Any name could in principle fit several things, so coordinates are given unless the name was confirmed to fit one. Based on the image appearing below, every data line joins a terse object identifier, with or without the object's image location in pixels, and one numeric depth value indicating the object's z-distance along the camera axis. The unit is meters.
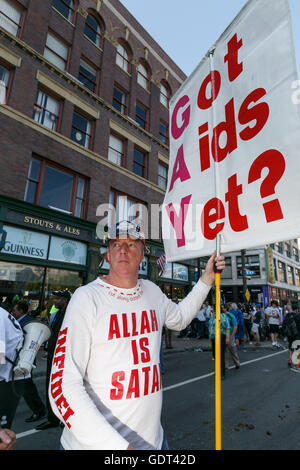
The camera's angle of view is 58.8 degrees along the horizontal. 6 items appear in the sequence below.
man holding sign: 1.30
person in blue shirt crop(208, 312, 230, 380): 7.09
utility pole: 21.92
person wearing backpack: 8.43
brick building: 11.20
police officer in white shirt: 3.12
